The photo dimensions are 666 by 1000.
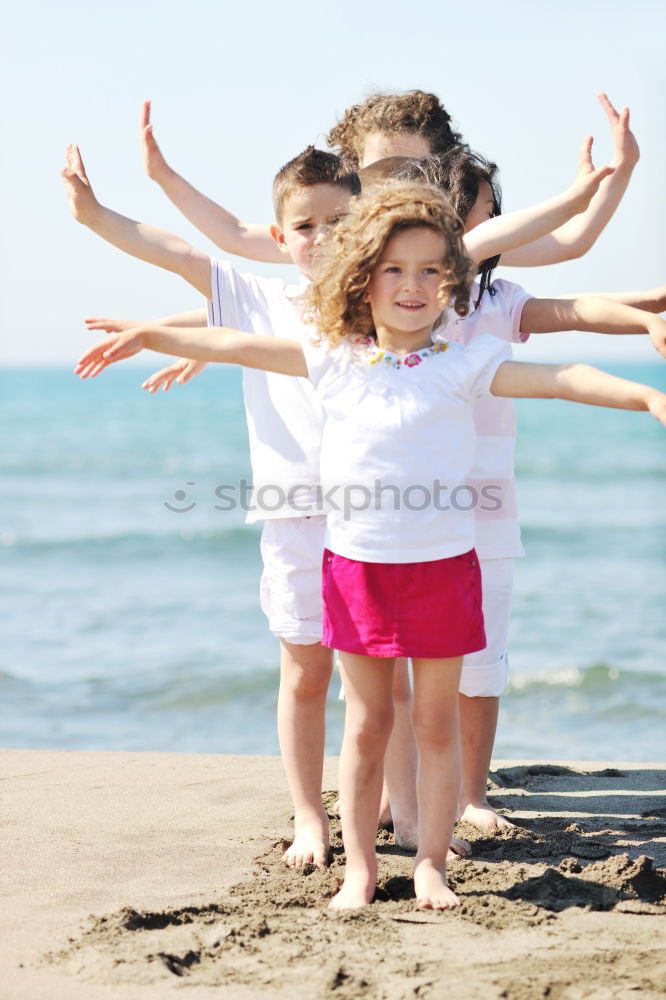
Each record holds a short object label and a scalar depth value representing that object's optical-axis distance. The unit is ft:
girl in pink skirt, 17.44
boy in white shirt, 20.40
